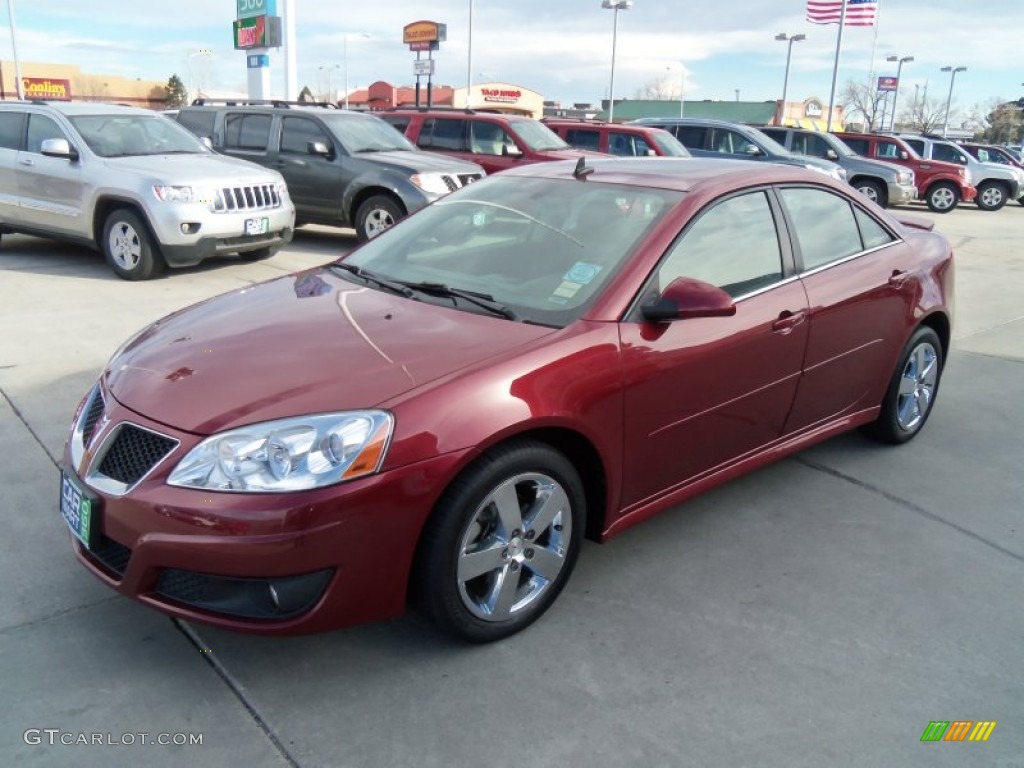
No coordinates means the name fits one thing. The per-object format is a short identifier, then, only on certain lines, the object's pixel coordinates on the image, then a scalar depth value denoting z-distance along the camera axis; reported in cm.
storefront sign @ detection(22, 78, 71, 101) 6059
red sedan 239
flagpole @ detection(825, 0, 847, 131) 2834
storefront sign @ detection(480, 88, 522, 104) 6794
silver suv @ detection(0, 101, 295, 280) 784
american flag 2820
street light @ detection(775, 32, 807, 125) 4344
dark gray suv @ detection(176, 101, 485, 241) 991
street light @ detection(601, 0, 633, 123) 3803
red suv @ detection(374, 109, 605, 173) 1232
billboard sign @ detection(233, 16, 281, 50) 2019
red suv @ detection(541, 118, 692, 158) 1434
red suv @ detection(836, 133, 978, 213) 2077
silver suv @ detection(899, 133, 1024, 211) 2208
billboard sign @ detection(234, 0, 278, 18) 2016
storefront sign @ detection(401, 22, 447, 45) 3312
